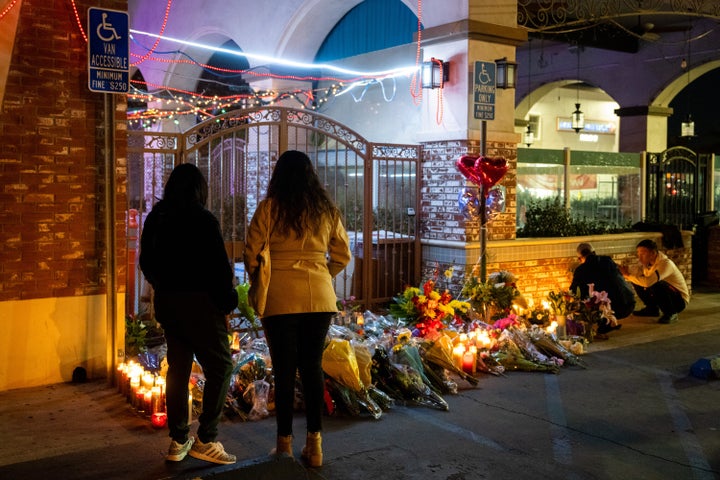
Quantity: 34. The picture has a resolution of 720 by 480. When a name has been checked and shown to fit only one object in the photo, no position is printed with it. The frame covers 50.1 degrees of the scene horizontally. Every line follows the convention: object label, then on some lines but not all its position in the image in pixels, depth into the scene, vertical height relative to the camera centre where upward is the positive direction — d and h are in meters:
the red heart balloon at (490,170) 9.35 +0.52
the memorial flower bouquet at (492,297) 9.10 -1.00
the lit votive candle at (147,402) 5.96 -1.48
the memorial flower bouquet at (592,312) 9.27 -1.19
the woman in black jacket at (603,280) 9.77 -0.85
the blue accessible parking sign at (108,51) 6.37 +1.34
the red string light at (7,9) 6.44 +1.69
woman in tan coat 4.90 -0.48
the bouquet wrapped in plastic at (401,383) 6.62 -1.49
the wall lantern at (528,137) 20.36 +2.09
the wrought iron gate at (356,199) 8.28 +0.18
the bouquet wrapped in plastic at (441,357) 7.25 -1.36
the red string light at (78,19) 6.78 +1.70
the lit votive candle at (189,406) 5.30 -1.37
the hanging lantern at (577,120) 19.36 +2.38
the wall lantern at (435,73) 10.02 +1.82
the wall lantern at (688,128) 17.62 +1.98
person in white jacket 10.73 -0.97
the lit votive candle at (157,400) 5.84 -1.43
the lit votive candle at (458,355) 7.52 -1.39
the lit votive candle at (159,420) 5.72 -1.55
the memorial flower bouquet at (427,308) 8.28 -1.05
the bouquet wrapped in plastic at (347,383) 6.19 -1.39
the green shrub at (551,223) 11.30 -0.15
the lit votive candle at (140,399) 6.04 -1.48
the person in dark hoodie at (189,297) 4.82 -0.54
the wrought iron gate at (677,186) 14.35 +0.53
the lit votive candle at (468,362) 7.56 -1.47
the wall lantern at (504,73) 9.92 +1.81
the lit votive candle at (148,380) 6.09 -1.34
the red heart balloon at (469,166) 9.45 +0.57
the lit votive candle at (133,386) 6.13 -1.39
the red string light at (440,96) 10.05 +1.54
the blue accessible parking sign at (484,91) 9.60 +1.54
